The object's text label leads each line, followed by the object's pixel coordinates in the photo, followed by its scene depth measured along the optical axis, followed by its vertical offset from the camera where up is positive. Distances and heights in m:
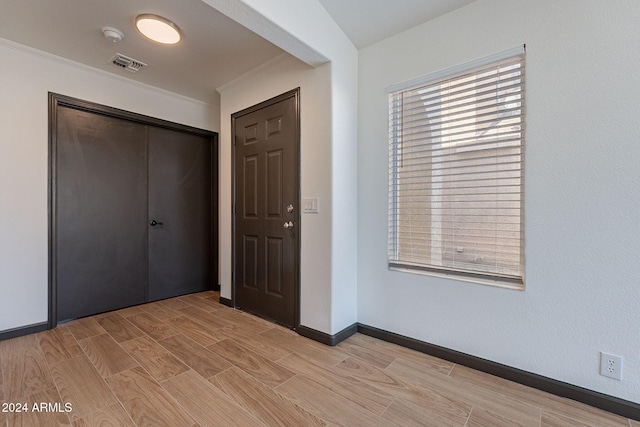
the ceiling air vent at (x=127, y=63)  2.57 +1.40
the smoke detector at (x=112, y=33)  2.18 +1.39
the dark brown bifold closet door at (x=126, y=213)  2.71 -0.02
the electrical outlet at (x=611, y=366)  1.47 -0.81
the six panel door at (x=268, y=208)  2.52 +0.03
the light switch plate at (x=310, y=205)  2.34 +0.06
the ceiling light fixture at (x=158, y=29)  2.06 +1.39
